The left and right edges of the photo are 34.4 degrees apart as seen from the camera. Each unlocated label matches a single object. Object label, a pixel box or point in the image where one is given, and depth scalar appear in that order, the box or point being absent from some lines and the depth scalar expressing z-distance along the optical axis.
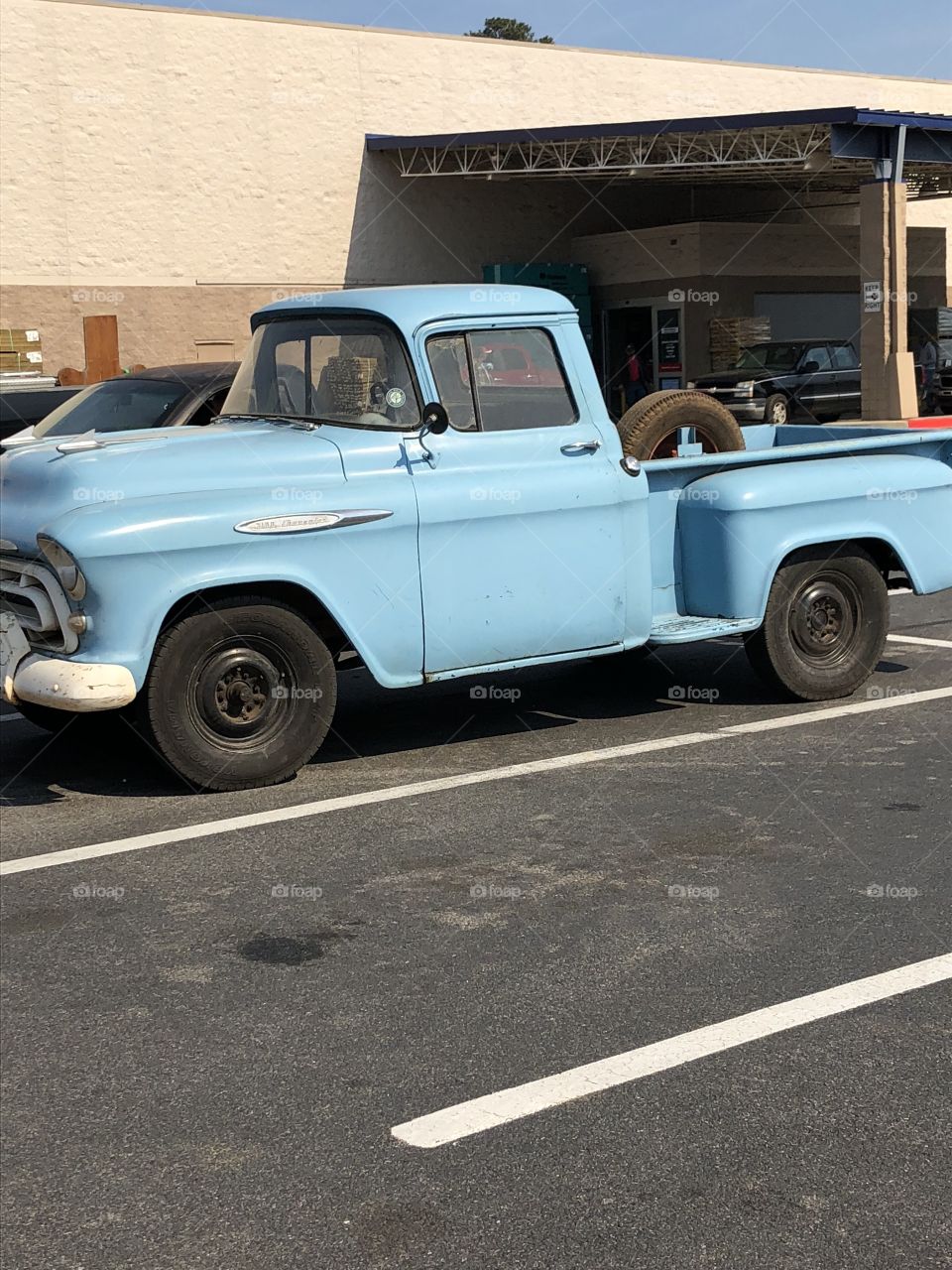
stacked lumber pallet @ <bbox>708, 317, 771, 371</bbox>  33.84
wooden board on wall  23.70
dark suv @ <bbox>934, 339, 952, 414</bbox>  30.95
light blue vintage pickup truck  6.54
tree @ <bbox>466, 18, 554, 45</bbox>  81.22
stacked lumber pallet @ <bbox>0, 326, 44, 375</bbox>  25.94
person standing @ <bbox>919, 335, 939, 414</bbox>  31.23
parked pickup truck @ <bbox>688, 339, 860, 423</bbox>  28.18
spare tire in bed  8.88
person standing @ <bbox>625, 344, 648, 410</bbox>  34.75
